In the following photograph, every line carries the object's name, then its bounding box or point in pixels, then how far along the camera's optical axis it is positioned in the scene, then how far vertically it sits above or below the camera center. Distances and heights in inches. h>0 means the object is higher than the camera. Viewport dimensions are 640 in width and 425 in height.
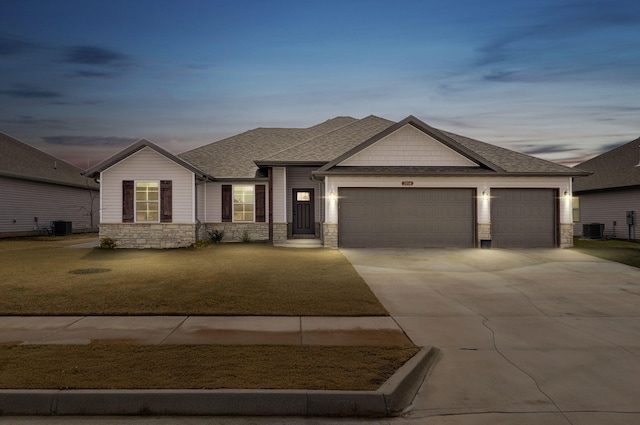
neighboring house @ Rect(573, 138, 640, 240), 966.4 +44.6
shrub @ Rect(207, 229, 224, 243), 895.2 -41.3
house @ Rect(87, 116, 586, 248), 776.3 +35.4
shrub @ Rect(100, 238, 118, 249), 788.0 -47.7
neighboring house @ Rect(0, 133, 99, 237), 1074.1 +67.8
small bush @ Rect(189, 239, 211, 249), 801.7 -52.0
